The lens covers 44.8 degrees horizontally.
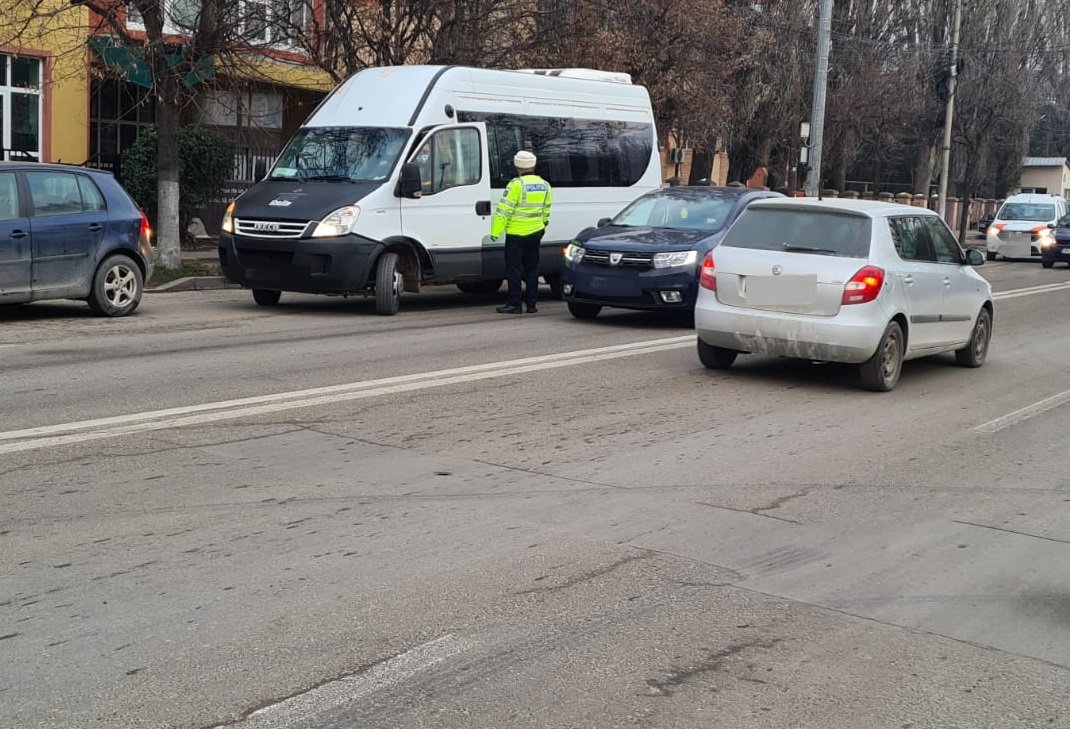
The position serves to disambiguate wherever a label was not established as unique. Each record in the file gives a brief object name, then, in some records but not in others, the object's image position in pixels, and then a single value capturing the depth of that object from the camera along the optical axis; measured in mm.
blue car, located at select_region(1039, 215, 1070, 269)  32062
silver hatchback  10477
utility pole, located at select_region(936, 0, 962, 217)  38781
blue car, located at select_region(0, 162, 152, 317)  12922
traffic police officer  15336
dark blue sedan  14359
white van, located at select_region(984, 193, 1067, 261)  34406
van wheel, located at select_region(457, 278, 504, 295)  18422
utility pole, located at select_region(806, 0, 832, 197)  28781
